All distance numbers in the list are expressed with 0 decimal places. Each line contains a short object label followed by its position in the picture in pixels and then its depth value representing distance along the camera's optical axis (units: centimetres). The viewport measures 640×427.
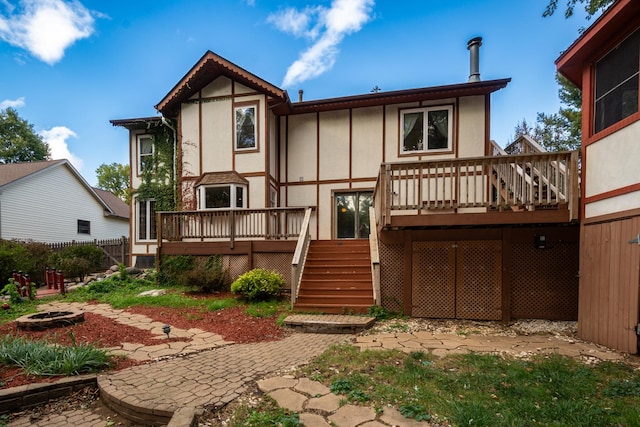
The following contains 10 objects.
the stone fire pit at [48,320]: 519
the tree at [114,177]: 3988
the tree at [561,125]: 1683
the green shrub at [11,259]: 937
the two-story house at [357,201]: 601
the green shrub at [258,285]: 727
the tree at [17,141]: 2811
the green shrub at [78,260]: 1090
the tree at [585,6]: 836
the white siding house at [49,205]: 1525
